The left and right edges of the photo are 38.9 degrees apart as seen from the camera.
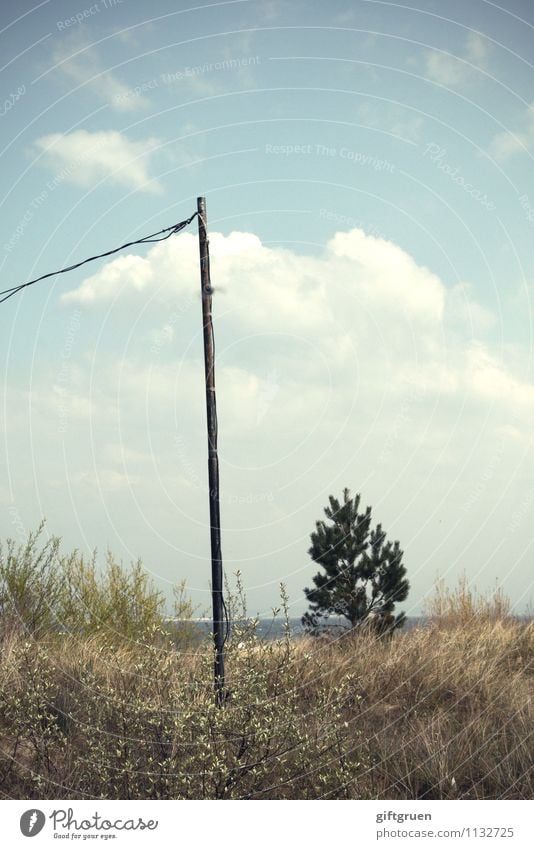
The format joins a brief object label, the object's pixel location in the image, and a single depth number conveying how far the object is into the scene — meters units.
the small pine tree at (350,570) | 17.34
